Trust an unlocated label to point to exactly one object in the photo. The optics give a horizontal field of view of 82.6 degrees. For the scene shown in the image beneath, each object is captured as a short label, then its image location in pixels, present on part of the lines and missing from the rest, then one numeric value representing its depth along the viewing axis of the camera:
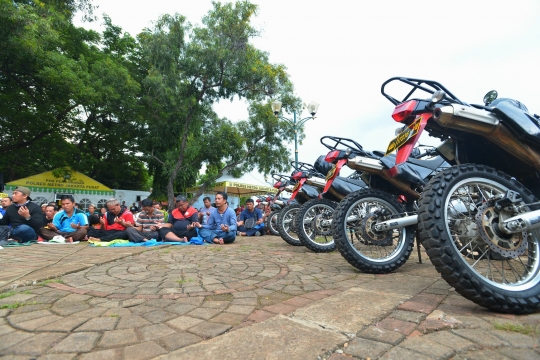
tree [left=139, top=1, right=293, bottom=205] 16.30
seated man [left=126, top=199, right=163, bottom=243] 6.68
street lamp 12.09
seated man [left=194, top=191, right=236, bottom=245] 6.69
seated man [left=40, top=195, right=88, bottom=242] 6.92
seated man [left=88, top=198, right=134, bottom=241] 6.89
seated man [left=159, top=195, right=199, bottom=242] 6.94
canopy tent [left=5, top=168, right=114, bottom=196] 14.23
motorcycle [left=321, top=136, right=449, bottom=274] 3.20
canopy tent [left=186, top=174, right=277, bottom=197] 17.77
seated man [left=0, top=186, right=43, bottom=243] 6.36
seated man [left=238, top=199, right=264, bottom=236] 9.79
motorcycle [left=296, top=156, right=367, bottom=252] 5.00
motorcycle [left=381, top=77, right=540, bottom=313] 1.86
